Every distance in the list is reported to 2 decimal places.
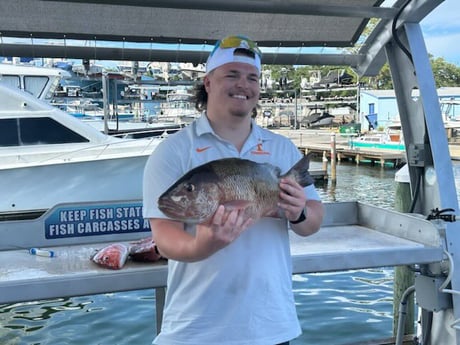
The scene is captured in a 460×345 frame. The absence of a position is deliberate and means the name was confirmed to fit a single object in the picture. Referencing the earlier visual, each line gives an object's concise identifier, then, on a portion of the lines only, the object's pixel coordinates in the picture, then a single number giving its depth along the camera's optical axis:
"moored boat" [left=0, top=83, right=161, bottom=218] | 11.08
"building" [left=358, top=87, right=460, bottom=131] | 38.25
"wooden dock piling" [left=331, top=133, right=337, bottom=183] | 21.86
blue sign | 3.40
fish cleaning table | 2.55
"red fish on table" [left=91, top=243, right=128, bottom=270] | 2.74
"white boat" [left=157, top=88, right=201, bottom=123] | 19.37
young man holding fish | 1.71
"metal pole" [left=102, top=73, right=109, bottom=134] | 9.30
